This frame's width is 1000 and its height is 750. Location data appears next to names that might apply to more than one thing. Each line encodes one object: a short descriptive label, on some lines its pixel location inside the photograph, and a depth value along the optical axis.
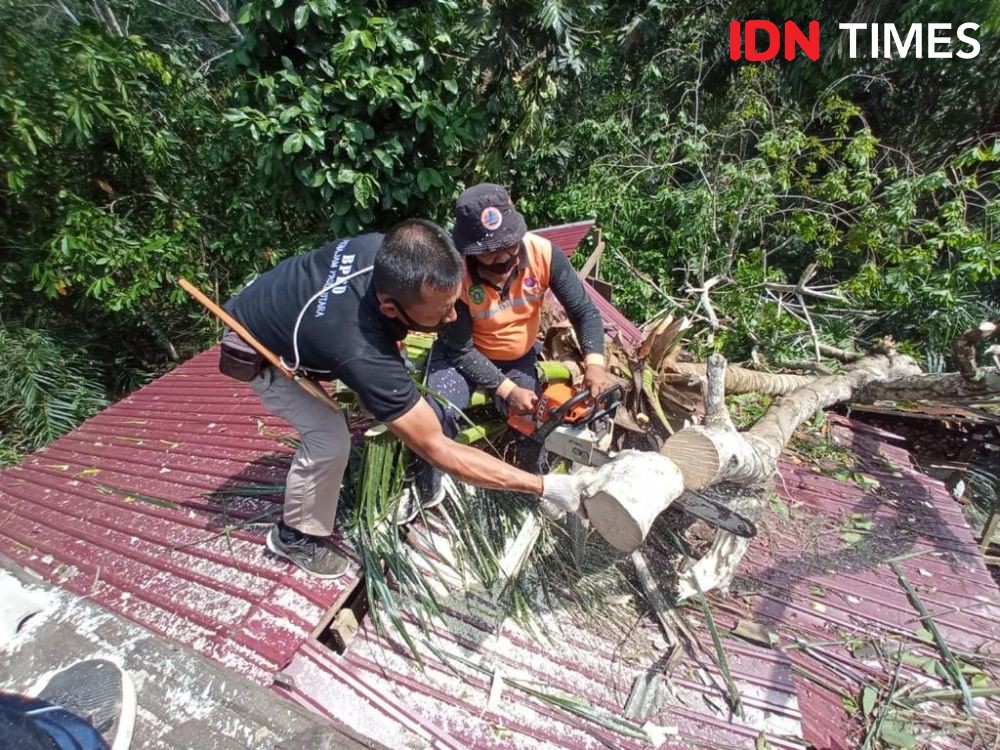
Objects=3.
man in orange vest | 2.27
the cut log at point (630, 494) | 1.50
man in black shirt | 1.65
